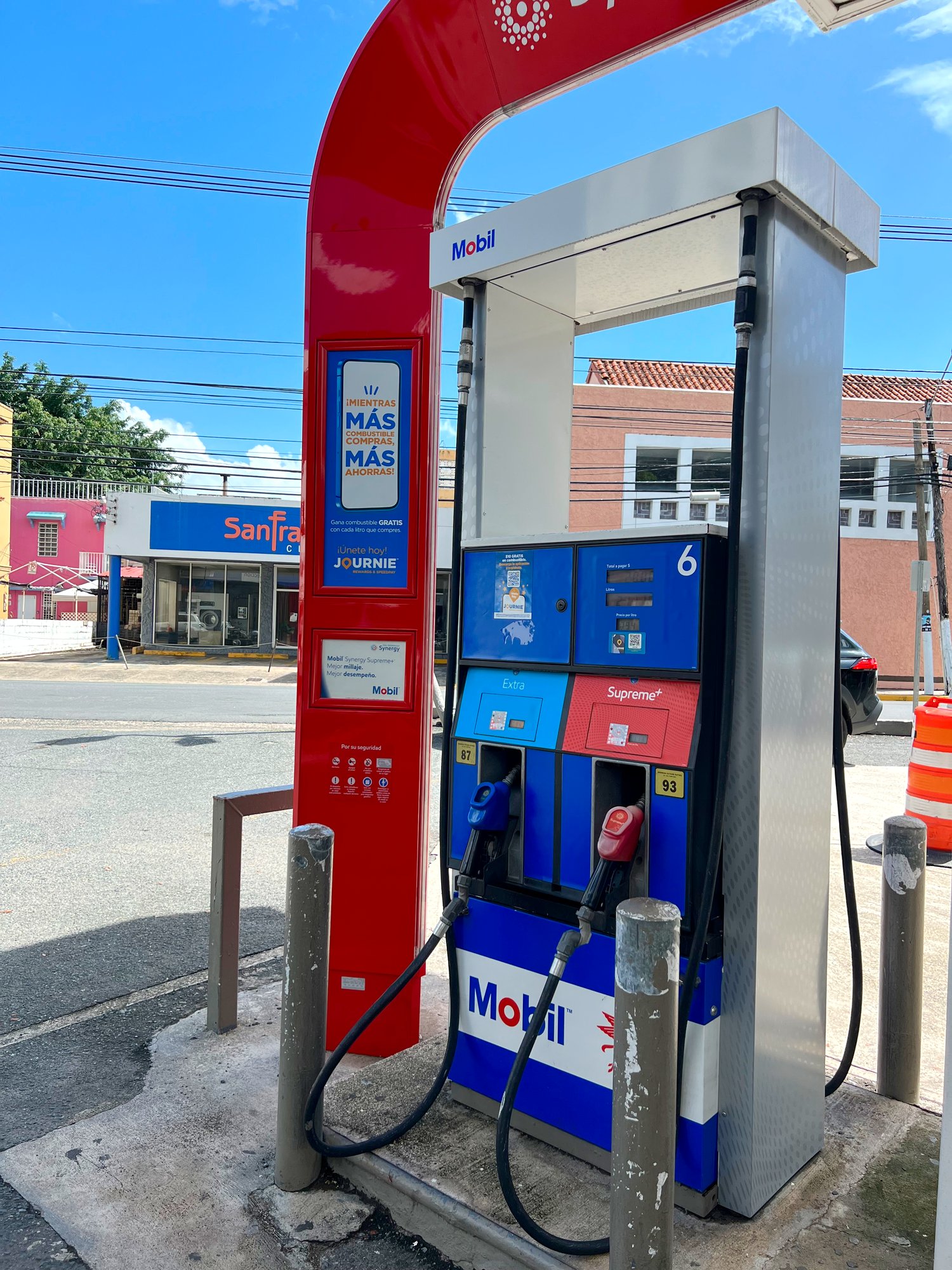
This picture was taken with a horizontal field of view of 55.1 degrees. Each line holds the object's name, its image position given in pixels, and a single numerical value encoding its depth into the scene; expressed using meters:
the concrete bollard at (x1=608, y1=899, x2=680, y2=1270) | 1.84
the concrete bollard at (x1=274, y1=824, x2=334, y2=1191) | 2.56
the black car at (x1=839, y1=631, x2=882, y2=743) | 12.14
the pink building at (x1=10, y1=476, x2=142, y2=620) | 44.19
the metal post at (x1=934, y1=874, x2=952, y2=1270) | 1.93
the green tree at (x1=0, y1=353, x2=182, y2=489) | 50.47
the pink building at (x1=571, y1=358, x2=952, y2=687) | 22.94
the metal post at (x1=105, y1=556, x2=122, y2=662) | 26.58
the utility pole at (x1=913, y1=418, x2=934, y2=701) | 18.86
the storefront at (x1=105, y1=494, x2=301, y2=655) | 25.98
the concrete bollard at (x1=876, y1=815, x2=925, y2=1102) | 3.10
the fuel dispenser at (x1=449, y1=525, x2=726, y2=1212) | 2.45
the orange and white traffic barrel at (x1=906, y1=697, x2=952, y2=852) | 6.90
